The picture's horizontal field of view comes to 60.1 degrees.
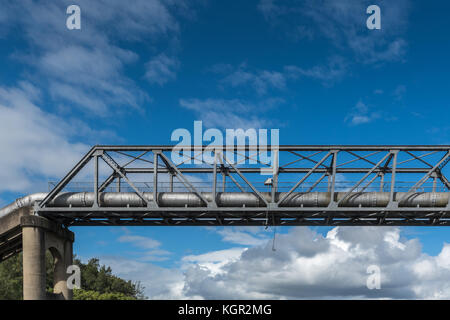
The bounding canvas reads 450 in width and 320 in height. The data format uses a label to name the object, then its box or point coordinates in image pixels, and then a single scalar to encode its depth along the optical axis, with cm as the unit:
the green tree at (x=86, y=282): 4584
